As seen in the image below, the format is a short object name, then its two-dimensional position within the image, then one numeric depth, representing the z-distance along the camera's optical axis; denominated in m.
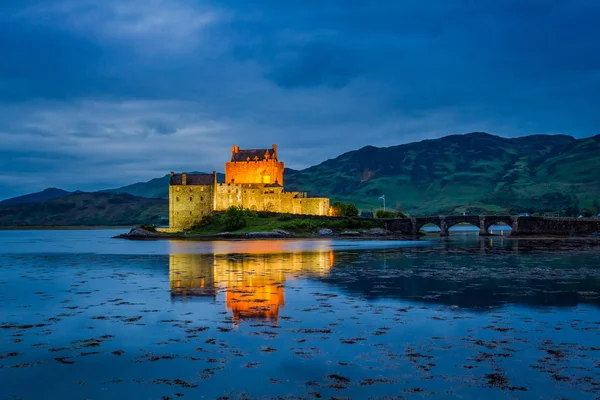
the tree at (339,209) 125.46
